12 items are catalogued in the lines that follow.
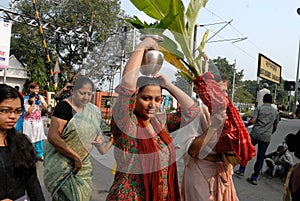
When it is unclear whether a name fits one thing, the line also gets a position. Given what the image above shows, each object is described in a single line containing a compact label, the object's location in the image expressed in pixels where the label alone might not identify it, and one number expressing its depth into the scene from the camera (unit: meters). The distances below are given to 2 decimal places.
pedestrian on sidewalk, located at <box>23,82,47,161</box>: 5.83
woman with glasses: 1.69
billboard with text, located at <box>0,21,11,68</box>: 10.55
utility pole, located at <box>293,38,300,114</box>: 23.93
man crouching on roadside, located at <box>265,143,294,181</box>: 6.02
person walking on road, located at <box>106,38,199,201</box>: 1.58
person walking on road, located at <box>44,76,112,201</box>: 2.63
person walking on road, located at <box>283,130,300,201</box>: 1.73
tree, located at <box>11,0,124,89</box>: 17.33
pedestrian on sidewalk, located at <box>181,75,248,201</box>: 2.24
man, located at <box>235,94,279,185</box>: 5.79
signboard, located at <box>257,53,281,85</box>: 15.59
